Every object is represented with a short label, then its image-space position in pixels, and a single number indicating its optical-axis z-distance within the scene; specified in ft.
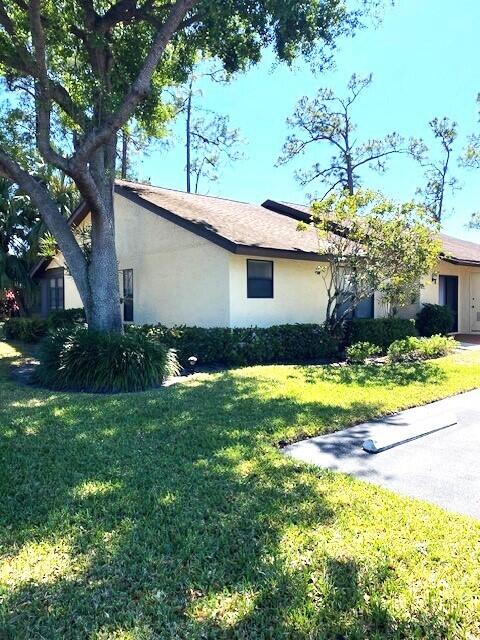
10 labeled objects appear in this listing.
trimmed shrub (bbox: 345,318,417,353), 45.21
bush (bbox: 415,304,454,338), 57.21
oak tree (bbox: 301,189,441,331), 38.19
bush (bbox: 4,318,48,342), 58.29
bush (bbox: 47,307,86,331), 53.47
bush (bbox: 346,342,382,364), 37.96
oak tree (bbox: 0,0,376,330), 31.78
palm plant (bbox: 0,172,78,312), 66.44
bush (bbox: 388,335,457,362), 39.32
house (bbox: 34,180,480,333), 40.40
